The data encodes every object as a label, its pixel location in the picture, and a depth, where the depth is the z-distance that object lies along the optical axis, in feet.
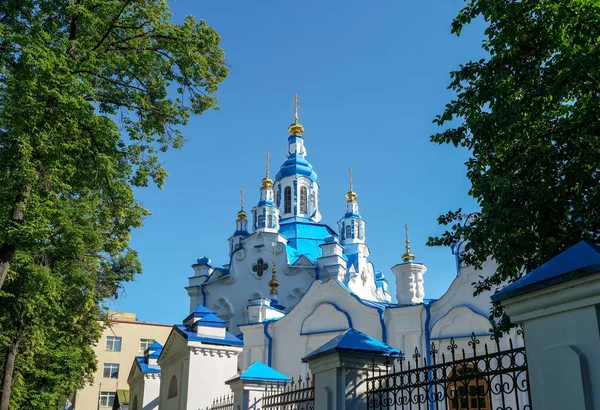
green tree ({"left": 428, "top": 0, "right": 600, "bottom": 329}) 23.34
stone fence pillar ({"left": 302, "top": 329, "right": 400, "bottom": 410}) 19.95
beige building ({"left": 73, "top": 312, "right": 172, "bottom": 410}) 121.19
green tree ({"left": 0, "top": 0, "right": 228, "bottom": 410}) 28.09
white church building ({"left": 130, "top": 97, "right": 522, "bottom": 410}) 39.96
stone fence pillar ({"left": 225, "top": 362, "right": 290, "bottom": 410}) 29.60
